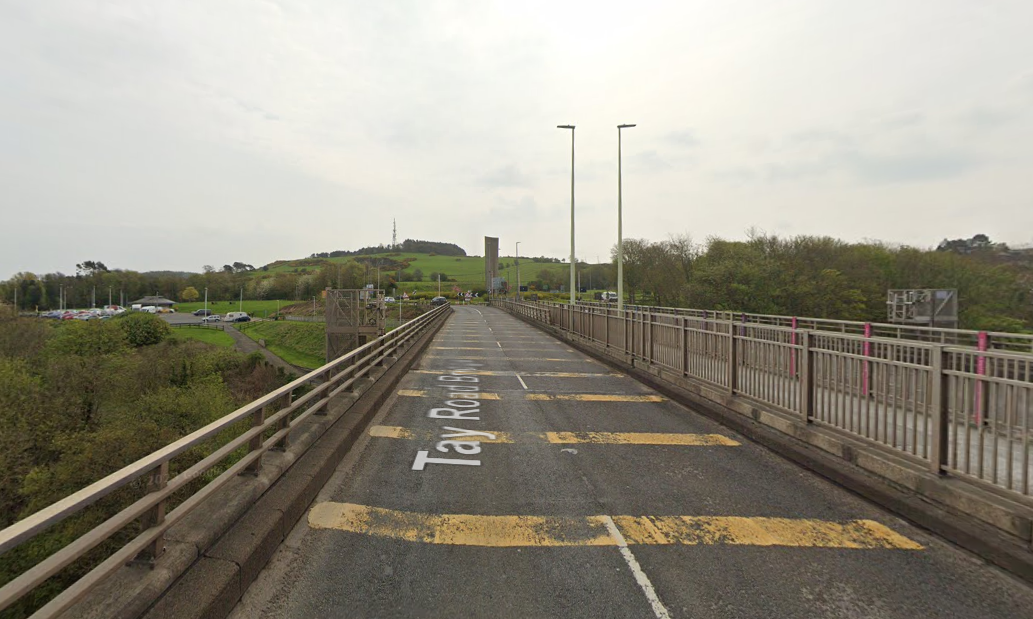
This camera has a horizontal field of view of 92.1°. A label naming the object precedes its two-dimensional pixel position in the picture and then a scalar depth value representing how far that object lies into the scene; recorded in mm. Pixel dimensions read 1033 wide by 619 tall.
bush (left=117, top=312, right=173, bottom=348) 67812
